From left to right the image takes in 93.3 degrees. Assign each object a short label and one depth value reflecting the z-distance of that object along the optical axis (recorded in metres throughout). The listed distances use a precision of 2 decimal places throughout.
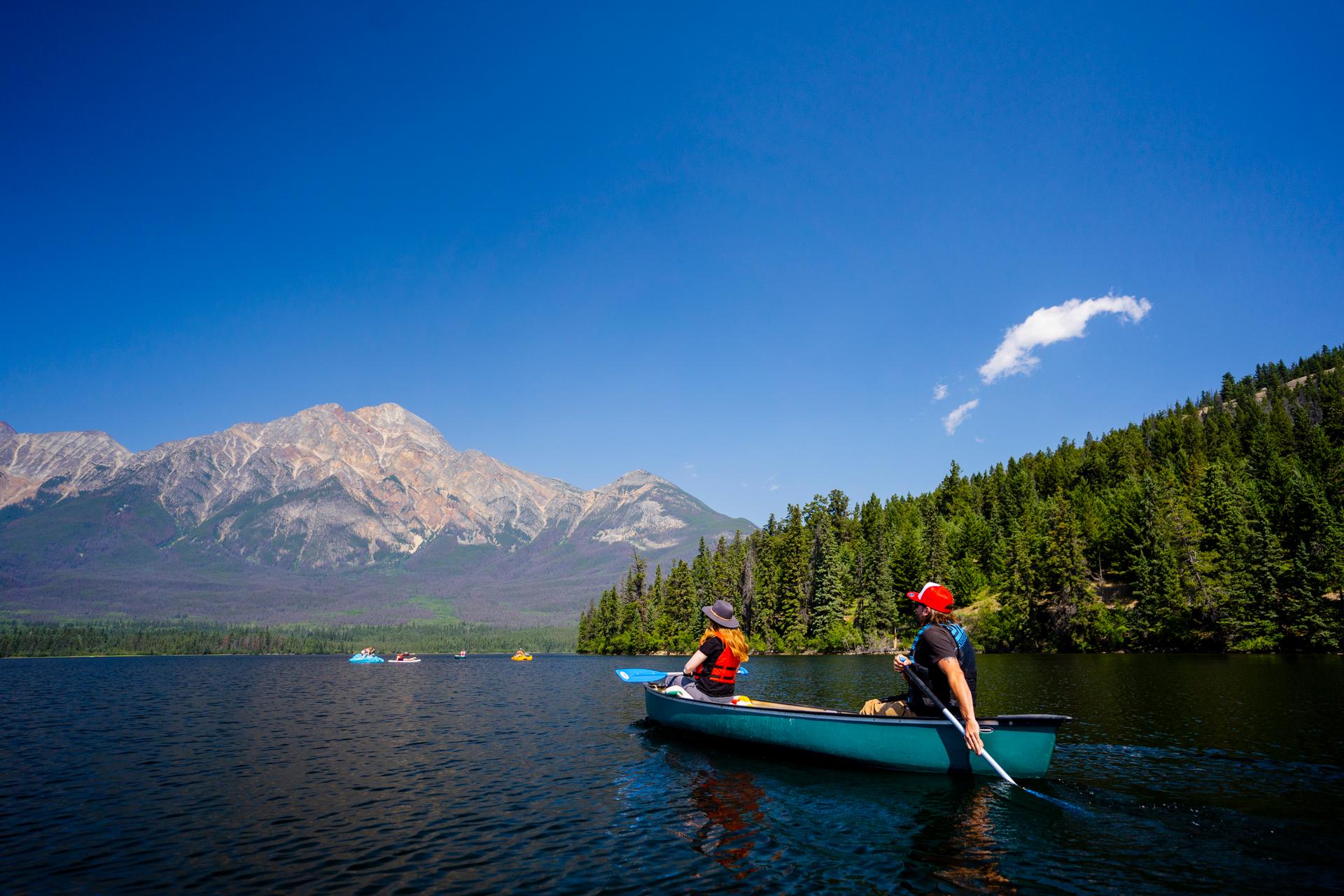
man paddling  12.85
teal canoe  13.12
